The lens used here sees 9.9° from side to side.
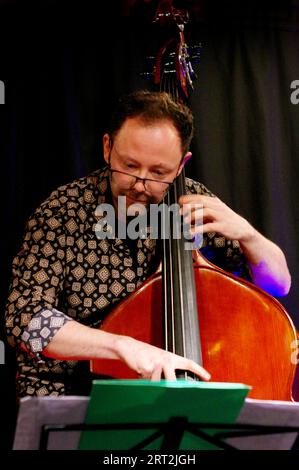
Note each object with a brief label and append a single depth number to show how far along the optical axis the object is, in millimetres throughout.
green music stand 2890
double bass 3249
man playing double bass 3381
